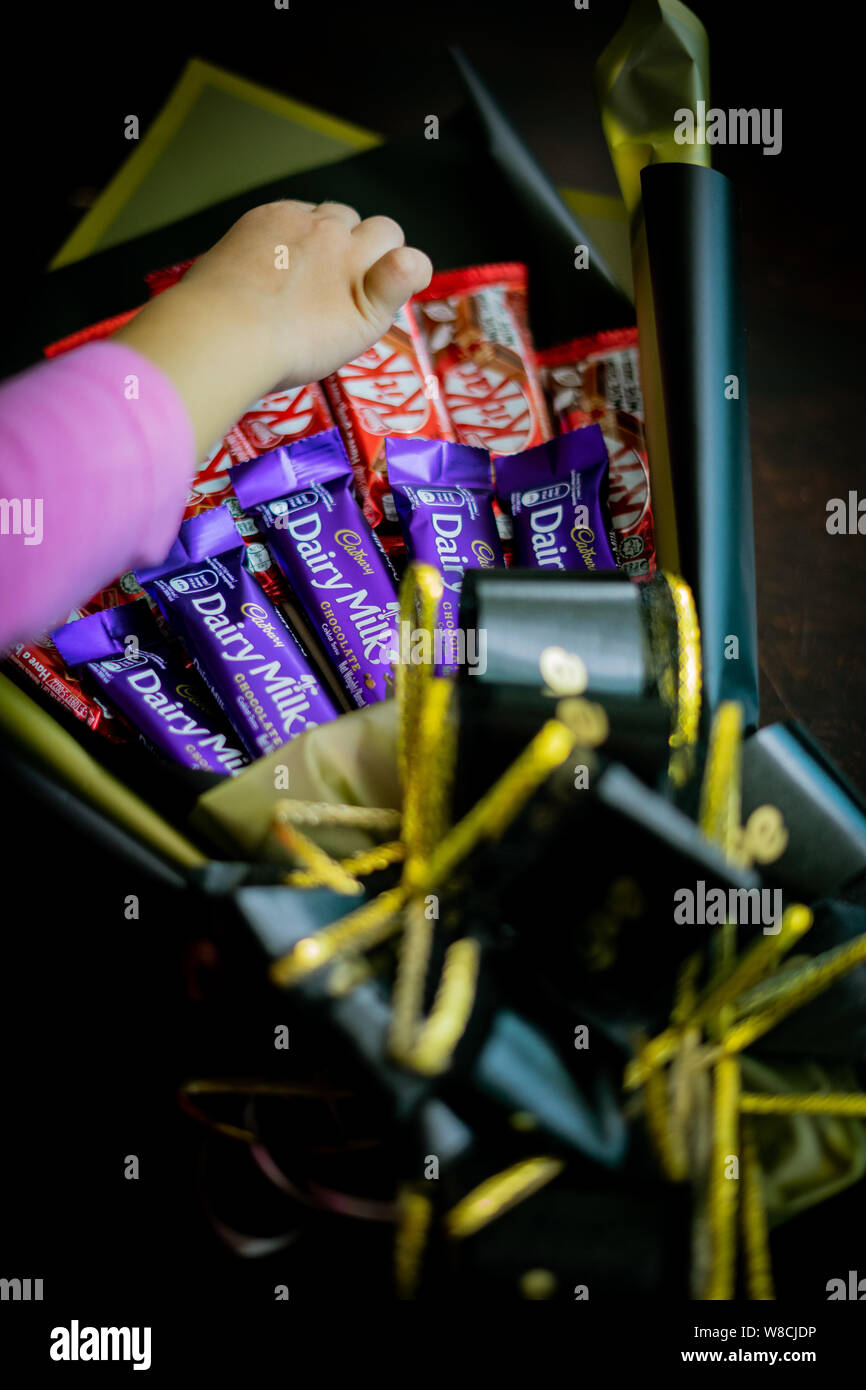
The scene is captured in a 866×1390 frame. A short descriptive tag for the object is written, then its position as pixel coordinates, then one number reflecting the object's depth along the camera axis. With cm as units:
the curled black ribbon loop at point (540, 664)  32
